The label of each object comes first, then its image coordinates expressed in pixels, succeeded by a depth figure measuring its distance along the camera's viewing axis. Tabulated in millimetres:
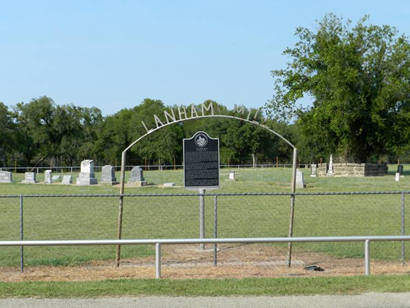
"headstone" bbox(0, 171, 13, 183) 43719
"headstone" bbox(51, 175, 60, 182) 43528
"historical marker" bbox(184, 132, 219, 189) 11672
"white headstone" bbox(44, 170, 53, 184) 41000
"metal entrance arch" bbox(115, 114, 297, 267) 10688
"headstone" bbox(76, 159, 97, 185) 37719
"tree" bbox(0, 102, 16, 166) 80312
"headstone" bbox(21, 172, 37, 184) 42625
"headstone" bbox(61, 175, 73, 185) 39312
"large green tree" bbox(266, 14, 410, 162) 51812
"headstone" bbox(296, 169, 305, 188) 32656
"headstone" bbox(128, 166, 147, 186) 35531
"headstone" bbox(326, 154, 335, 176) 51031
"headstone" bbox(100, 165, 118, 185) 37750
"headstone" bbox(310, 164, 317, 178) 49688
